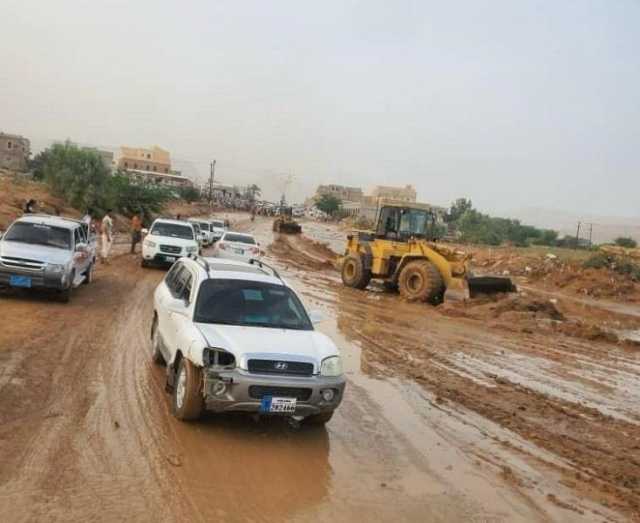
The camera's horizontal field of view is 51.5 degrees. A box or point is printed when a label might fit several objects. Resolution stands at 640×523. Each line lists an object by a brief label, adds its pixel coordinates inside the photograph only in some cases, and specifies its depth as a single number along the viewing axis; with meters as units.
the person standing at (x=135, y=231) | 26.40
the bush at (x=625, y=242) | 70.11
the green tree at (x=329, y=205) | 171.12
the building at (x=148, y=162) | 133.75
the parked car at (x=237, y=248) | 24.84
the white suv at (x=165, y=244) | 22.09
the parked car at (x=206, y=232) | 38.53
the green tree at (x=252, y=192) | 176.70
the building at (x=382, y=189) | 131.12
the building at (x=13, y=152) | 106.64
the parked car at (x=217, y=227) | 42.34
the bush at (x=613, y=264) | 36.12
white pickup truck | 12.82
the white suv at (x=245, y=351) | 6.54
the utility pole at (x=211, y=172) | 111.44
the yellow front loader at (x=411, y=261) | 20.02
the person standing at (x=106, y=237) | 22.33
